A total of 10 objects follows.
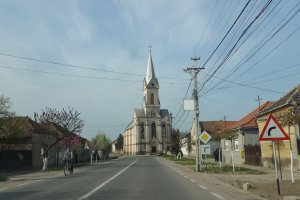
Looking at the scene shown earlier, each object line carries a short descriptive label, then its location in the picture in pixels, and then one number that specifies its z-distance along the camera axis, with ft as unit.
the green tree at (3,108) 72.33
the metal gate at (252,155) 73.66
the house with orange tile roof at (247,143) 76.32
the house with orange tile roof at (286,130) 52.73
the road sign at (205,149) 59.63
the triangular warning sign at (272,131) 27.48
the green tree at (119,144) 369.57
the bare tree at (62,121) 89.17
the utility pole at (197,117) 63.11
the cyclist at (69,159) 58.06
